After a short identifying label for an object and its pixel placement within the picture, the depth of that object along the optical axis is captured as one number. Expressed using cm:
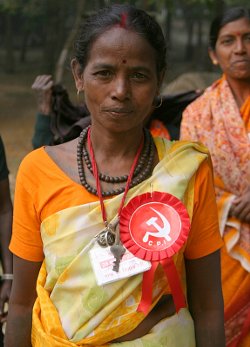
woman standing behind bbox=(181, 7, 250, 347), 335
